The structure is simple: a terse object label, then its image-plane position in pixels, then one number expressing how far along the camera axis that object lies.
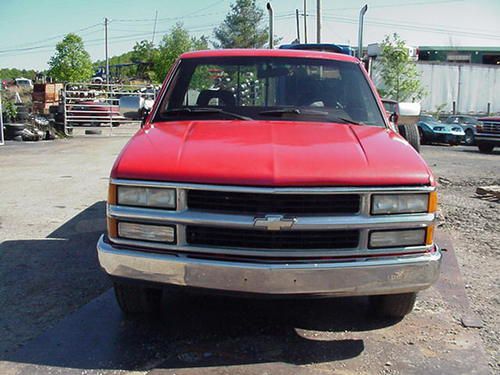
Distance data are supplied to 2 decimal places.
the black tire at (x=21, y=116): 19.34
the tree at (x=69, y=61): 45.53
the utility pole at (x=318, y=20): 33.62
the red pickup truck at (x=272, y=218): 3.08
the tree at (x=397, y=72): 35.69
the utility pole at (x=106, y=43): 64.19
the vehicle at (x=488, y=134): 19.77
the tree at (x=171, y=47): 52.75
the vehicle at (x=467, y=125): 25.08
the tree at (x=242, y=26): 62.25
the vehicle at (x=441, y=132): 23.89
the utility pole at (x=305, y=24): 44.81
